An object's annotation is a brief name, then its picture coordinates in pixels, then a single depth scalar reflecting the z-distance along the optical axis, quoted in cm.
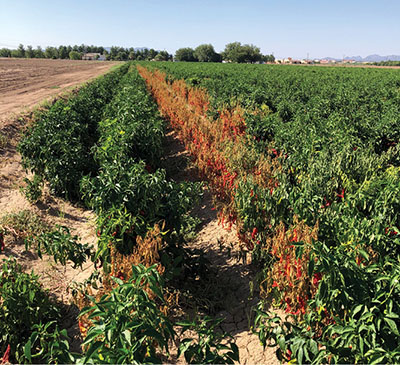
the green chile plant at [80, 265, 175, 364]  173
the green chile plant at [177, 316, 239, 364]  188
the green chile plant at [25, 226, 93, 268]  329
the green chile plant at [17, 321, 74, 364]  177
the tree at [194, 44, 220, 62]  11406
